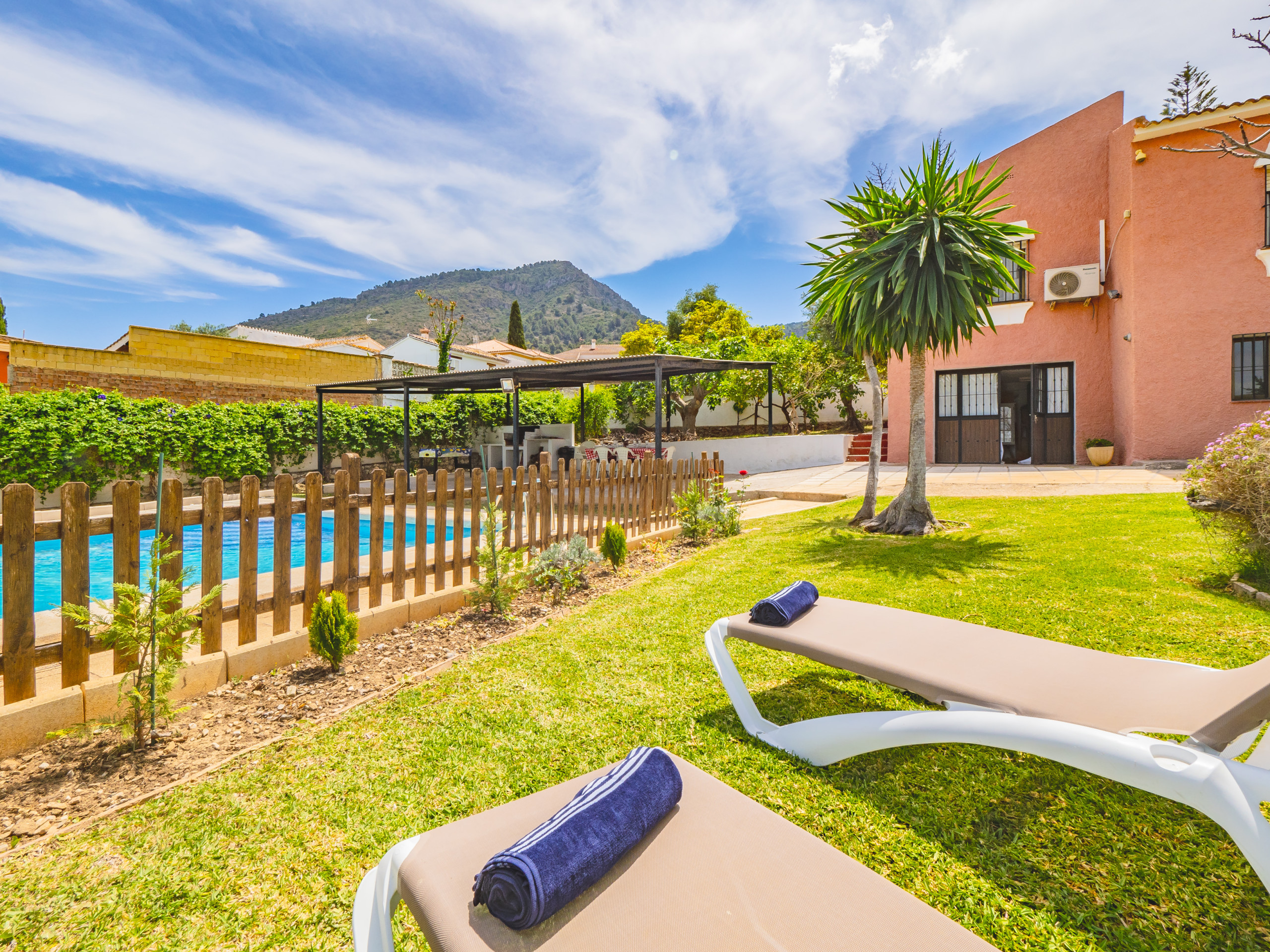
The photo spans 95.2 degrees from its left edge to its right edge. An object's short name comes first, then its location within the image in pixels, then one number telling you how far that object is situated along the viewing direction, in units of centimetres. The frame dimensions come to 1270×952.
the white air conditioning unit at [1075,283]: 1348
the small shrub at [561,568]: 480
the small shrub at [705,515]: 710
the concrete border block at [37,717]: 239
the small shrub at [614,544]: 563
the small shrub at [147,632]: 238
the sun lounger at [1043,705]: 135
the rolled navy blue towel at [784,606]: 256
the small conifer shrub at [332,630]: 318
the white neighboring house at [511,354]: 3809
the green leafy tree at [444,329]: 2327
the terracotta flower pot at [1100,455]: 1306
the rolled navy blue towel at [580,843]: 99
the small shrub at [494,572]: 423
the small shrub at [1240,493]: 401
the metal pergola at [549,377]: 1145
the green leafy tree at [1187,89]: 2125
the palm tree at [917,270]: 623
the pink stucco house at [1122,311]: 1145
